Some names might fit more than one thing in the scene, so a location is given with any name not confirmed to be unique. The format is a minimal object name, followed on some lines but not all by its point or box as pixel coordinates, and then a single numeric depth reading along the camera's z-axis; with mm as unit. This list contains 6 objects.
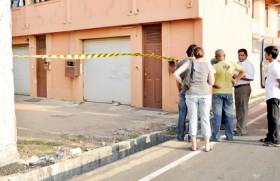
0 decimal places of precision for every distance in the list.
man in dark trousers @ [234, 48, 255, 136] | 7613
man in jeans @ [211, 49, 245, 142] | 6949
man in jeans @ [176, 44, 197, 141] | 7006
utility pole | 5367
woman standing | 6078
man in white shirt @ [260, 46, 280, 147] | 6426
